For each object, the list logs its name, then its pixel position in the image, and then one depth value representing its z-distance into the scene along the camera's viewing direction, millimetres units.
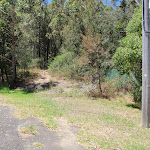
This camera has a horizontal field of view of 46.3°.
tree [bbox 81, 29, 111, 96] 12180
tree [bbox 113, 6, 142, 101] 8789
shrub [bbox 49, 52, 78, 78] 17516
